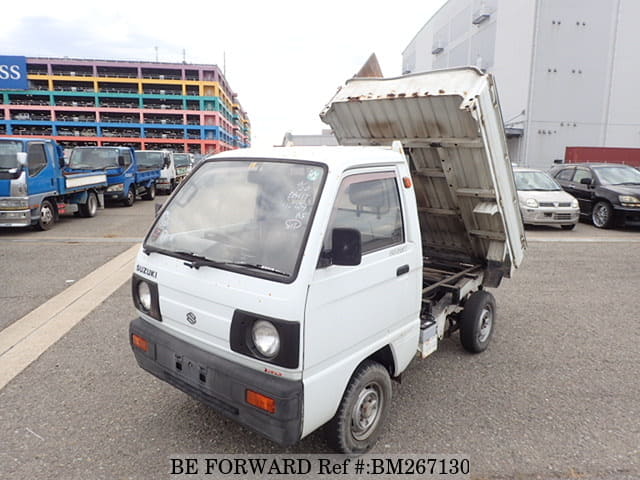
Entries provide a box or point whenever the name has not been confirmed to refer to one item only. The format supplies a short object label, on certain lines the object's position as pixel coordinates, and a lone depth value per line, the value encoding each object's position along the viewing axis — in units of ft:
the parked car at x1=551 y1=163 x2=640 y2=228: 39.68
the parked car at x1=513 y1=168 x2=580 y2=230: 38.45
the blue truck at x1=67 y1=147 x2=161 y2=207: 52.75
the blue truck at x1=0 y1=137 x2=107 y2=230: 33.01
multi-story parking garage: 253.24
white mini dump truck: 7.90
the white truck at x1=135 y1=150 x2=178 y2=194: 69.26
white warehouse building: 95.66
